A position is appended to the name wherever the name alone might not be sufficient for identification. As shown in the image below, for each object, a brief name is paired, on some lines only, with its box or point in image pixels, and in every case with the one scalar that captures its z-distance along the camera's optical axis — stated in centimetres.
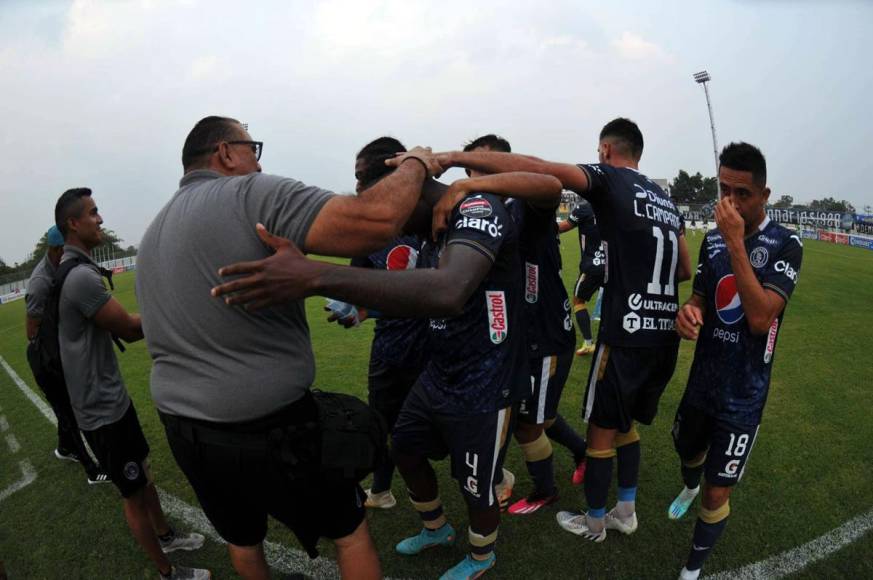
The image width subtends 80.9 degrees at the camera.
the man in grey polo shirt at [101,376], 308
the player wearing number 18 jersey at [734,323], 266
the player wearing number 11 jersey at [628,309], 308
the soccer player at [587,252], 633
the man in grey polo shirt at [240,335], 176
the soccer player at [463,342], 164
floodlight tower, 3356
